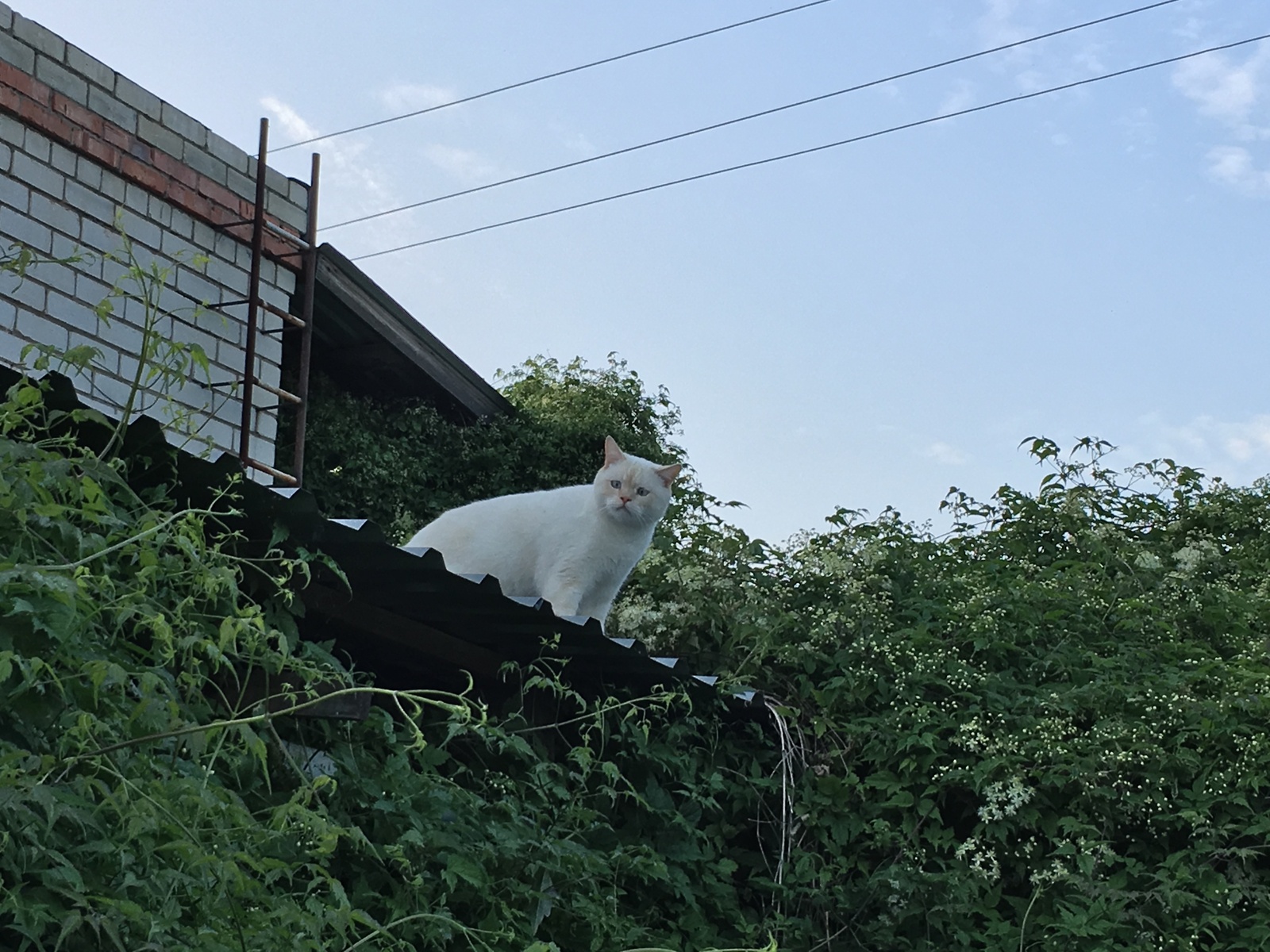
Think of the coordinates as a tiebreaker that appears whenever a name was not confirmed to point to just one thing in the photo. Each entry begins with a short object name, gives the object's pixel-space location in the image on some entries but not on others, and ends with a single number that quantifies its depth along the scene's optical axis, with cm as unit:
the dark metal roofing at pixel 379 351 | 1085
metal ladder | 860
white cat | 553
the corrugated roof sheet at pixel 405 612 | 358
